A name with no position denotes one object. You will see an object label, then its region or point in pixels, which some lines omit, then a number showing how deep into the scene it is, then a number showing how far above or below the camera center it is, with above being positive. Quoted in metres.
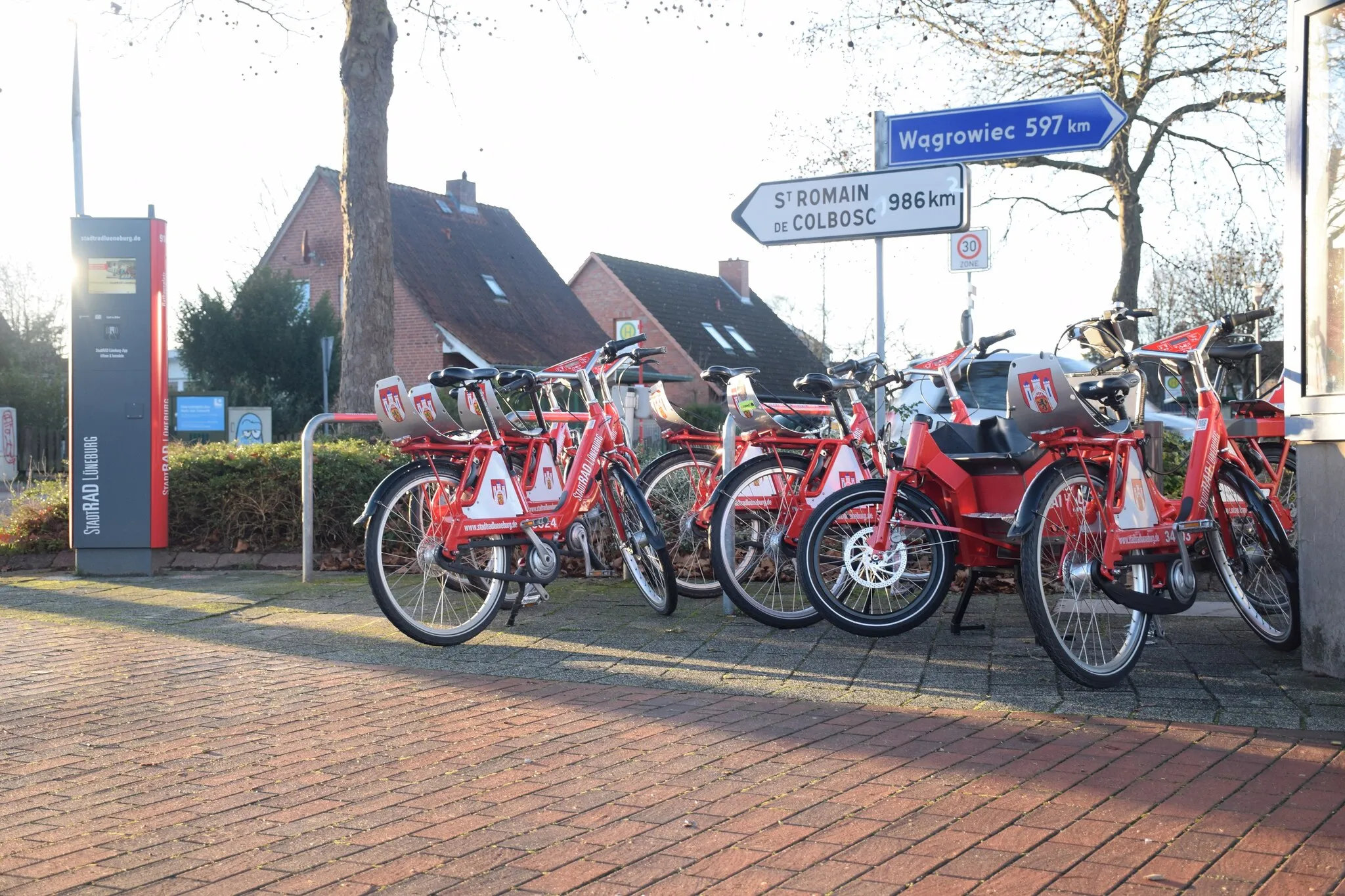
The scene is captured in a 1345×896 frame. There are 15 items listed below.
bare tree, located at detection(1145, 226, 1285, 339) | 26.52 +3.32
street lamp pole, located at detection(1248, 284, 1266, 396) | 7.27 +0.79
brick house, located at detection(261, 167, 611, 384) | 35.19 +4.33
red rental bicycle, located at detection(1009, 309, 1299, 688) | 5.06 -0.41
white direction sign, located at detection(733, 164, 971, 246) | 7.80 +1.33
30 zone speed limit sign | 14.07 +1.90
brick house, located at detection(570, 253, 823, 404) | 46.00 +4.11
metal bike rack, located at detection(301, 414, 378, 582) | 8.57 -0.29
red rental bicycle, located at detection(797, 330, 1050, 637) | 5.65 -0.43
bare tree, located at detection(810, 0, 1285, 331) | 16.67 +4.79
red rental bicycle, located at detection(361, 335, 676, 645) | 6.11 -0.41
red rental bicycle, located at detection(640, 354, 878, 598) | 7.31 -0.28
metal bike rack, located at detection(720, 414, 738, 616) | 6.96 -0.08
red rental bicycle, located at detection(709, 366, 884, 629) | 6.39 -0.32
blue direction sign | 8.12 +1.85
